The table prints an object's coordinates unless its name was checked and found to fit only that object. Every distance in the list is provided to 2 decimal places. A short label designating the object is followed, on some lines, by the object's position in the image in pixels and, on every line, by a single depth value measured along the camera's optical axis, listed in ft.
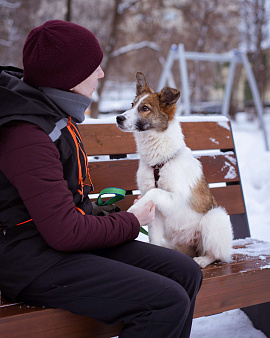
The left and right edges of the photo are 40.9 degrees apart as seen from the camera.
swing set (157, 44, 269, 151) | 24.06
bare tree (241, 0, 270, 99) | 37.14
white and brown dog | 7.68
